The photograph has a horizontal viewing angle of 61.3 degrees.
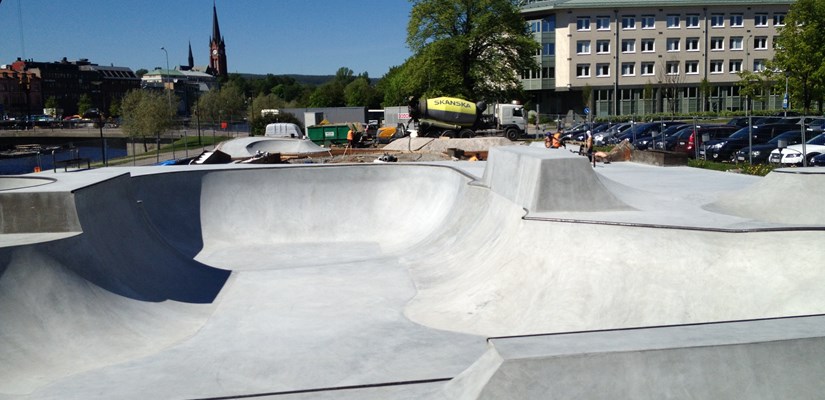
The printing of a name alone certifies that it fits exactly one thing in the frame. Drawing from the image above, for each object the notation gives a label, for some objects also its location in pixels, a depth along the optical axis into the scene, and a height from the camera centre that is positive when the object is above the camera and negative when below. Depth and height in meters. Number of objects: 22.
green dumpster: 45.53 -0.39
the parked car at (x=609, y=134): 36.06 -0.69
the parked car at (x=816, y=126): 25.28 -0.42
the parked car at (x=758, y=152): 20.88 -1.06
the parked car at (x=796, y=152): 19.42 -1.02
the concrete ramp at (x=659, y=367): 4.20 -1.51
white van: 48.61 -0.07
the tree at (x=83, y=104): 141.62 +6.19
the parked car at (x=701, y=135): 24.62 -0.62
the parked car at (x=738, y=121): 34.04 -0.18
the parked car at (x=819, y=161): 18.45 -1.21
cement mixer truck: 37.59 +0.39
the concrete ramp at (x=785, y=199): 9.18 -1.17
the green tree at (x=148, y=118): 54.81 +1.14
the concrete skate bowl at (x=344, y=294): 7.47 -2.34
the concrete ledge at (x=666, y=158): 19.92 -1.13
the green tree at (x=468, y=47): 49.56 +5.57
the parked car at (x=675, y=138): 26.67 -0.74
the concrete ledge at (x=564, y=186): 10.45 -0.98
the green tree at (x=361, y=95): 120.69 +5.63
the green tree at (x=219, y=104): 88.38 +3.37
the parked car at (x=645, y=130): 32.88 -0.49
